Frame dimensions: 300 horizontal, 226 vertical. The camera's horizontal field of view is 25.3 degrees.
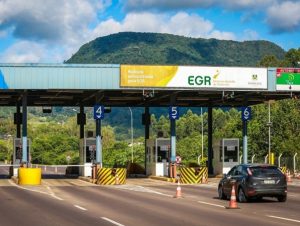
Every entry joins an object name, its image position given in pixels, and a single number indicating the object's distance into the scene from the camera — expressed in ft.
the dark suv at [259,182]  79.30
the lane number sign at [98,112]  140.87
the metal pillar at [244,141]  146.51
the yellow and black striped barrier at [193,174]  134.92
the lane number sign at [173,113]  145.07
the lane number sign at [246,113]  152.87
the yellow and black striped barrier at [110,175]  130.52
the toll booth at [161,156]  159.33
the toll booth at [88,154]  159.53
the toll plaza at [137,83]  132.98
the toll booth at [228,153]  160.04
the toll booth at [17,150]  161.38
